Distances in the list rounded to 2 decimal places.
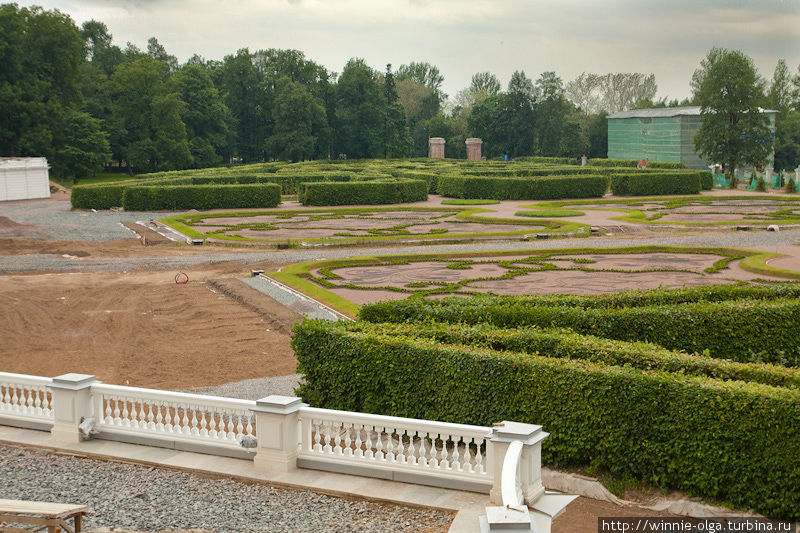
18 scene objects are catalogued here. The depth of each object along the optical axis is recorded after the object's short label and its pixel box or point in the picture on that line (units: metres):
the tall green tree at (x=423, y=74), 191.88
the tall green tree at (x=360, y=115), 107.50
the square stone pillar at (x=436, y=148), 116.81
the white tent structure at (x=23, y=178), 67.50
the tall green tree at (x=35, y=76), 78.19
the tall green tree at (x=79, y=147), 81.31
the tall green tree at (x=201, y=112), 96.88
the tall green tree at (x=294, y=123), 99.44
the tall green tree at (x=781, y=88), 128.50
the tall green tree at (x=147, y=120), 87.88
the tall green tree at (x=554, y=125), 112.25
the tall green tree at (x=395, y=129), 107.94
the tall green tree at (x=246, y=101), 108.88
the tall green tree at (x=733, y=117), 78.12
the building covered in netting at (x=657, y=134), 91.50
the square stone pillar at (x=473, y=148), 114.62
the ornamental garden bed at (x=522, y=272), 26.61
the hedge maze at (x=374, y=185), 55.88
